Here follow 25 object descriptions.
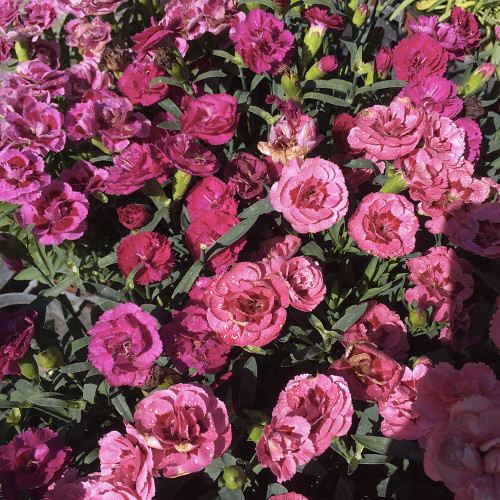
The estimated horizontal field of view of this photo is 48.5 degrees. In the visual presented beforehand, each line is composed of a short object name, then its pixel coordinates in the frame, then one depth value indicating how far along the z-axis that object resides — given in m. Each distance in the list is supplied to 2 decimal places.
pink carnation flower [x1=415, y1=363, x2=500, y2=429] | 0.24
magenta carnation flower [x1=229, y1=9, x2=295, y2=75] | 0.40
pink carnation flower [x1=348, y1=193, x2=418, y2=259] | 0.34
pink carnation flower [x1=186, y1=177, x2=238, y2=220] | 0.38
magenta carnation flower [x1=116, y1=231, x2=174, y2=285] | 0.38
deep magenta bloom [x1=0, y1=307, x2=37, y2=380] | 0.33
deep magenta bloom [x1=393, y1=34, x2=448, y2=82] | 0.41
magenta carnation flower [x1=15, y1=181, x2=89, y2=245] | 0.39
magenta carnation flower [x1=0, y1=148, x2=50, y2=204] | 0.38
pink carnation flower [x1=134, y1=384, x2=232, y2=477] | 0.28
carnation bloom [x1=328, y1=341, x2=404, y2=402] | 0.30
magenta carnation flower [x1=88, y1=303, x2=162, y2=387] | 0.32
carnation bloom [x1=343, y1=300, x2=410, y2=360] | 0.34
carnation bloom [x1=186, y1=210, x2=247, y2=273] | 0.37
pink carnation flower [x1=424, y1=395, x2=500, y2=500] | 0.21
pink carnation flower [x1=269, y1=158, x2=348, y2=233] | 0.33
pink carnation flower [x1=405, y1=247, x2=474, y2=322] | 0.35
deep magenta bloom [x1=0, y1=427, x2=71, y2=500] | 0.32
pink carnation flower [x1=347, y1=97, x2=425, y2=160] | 0.34
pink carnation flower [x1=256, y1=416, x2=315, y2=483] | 0.28
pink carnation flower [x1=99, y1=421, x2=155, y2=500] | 0.28
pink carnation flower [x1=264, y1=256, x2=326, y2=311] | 0.32
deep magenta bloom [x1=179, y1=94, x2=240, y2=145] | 0.39
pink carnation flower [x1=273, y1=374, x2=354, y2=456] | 0.29
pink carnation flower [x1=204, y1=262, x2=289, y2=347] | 0.31
